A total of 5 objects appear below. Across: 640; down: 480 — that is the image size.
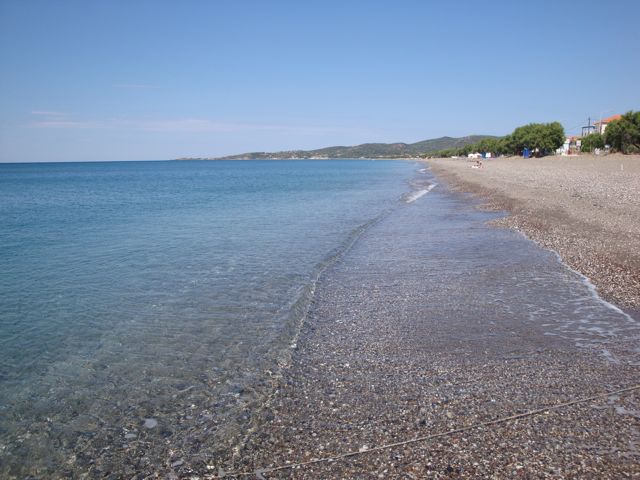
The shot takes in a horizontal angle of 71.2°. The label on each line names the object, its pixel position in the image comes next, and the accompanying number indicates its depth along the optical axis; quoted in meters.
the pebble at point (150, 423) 6.09
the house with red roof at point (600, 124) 161.59
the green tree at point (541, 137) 107.06
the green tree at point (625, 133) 72.18
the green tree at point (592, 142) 97.25
